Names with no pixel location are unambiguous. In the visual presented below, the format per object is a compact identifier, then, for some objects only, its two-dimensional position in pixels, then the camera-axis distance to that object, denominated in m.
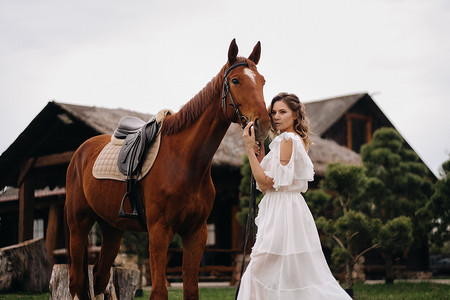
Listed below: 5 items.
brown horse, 3.82
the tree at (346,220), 9.84
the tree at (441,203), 14.52
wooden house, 11.79
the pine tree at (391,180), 14.23
